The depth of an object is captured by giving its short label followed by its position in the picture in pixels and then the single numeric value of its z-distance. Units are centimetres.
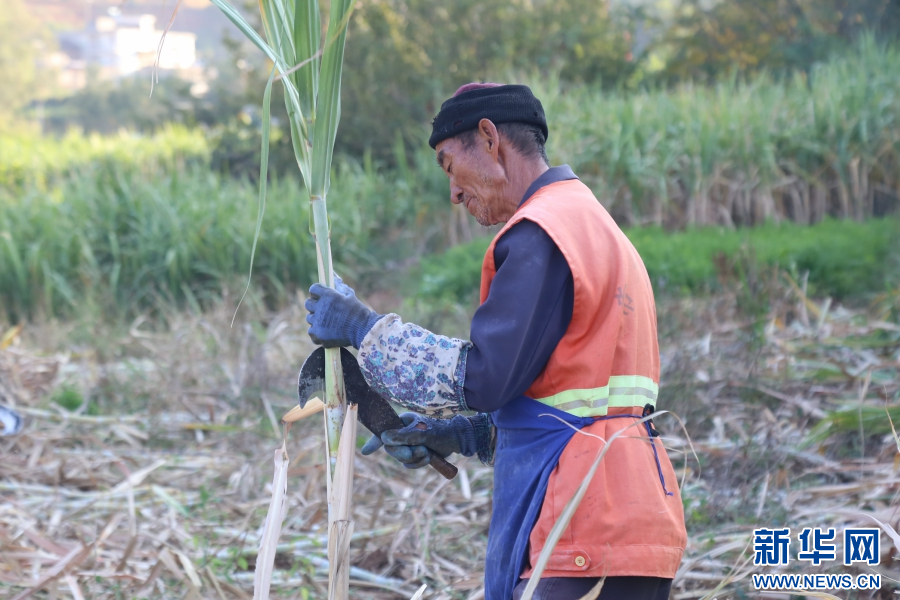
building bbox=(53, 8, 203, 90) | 9462
